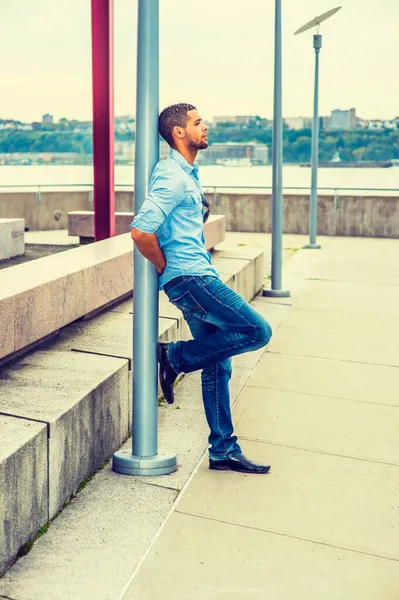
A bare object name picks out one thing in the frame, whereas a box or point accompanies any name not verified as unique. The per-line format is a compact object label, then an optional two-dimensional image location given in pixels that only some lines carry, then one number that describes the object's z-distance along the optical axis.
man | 4.09
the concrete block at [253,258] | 10.47
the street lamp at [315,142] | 15.87
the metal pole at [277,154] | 10.15
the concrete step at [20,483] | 3.42
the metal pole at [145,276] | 4.29
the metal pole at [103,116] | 8.37
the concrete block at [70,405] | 4.05
